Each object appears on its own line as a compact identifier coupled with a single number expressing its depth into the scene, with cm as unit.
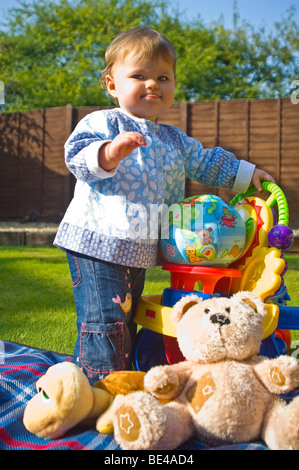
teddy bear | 92
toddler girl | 138
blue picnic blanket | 102
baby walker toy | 136
